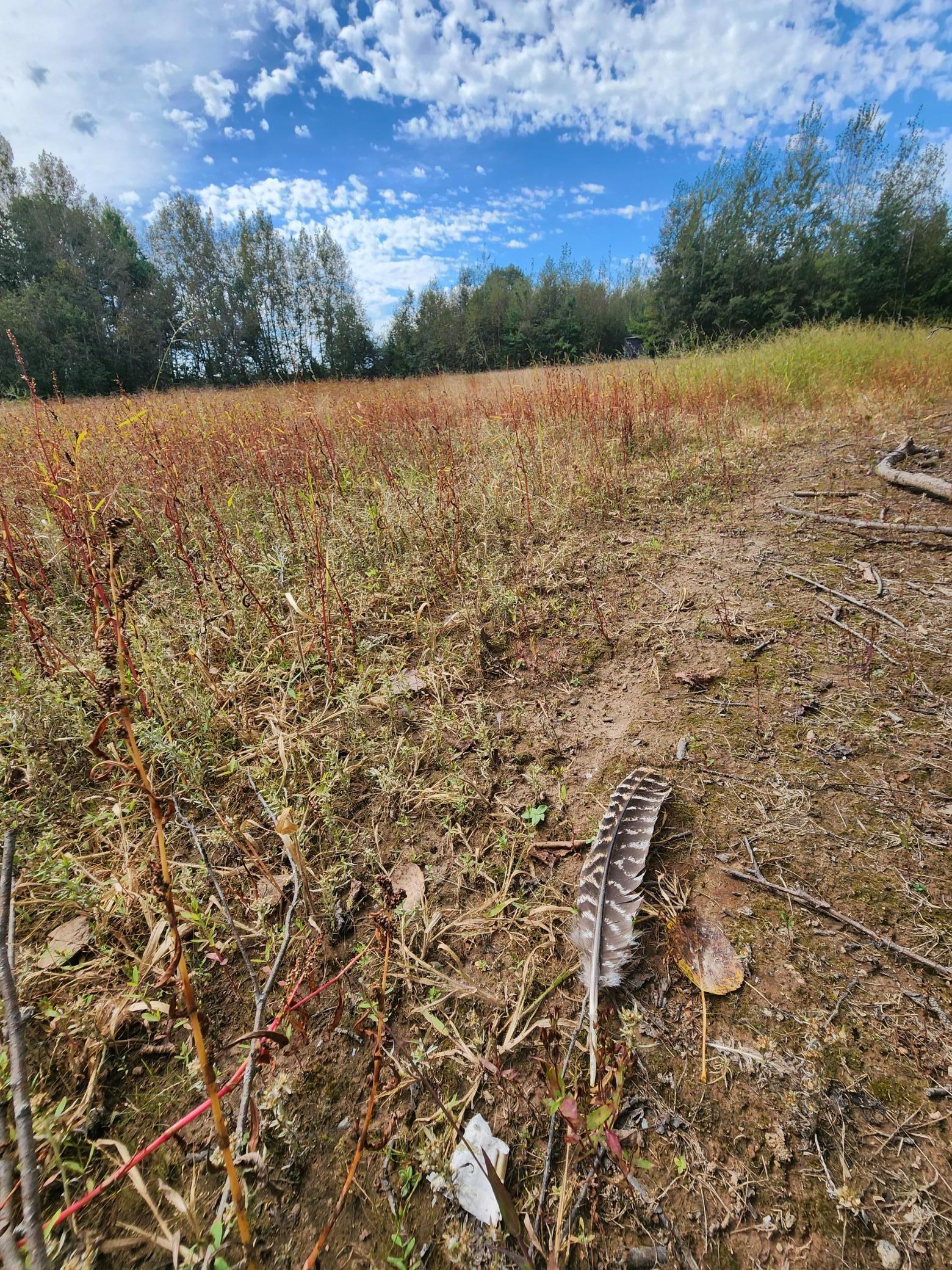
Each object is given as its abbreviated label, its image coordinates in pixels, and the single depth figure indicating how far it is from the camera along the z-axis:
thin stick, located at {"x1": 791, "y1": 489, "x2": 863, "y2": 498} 3.36
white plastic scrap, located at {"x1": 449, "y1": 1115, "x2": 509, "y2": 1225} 0.86
